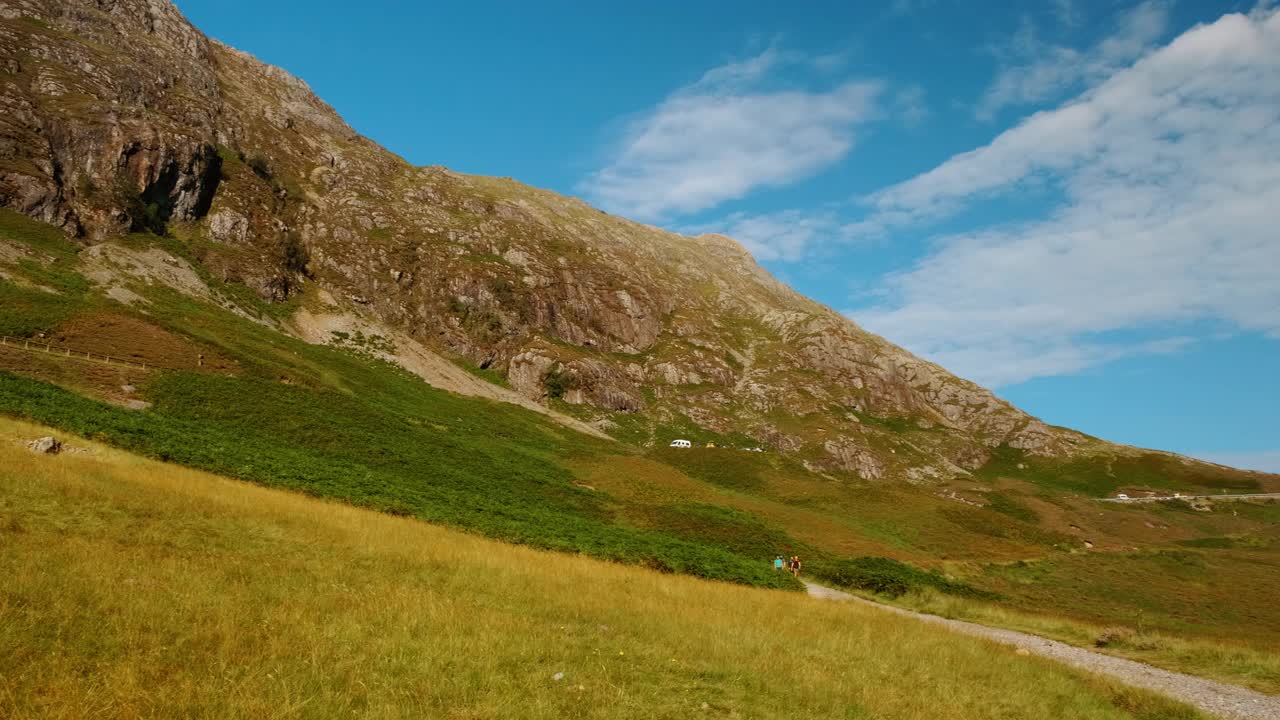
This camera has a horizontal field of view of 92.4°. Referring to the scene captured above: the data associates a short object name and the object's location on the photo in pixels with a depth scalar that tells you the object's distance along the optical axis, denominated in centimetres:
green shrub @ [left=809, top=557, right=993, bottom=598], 4009
